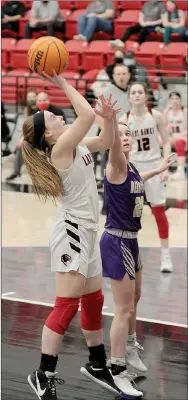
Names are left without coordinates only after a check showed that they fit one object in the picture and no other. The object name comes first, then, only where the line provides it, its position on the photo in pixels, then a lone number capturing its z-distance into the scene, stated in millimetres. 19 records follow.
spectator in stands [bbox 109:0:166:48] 17016
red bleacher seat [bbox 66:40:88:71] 17734
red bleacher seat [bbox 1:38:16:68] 18594
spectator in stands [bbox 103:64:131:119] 10688
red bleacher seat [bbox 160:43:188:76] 16522
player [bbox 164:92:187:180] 14828
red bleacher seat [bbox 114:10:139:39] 17969
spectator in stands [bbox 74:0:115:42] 17859
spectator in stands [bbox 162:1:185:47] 16656
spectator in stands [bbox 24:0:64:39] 18328
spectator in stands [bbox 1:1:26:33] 19141
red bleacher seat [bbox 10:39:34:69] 18469
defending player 6148
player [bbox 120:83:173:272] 9234
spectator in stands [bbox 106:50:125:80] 14656
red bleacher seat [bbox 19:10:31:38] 19359
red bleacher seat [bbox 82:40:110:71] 17406
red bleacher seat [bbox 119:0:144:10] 18156
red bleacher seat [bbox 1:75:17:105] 17578
